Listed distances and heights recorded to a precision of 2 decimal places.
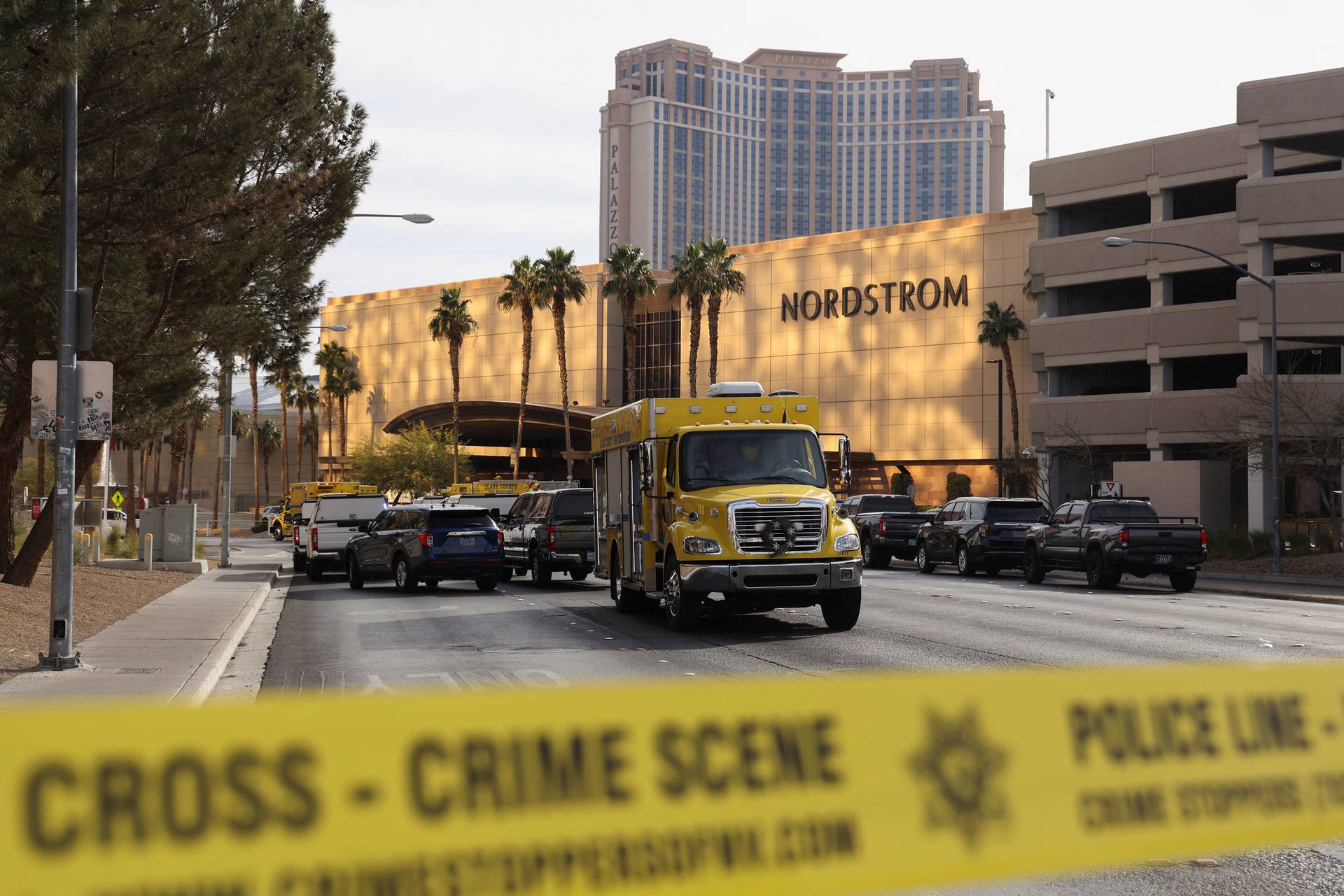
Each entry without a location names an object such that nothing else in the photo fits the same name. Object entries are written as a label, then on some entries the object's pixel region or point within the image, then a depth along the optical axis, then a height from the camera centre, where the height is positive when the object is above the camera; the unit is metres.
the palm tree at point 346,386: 101.62 +7.32
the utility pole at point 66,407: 14.00 +0.80
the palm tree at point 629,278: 69.31 +10.40
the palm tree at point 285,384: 87.75 +6.84
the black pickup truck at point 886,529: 39.16 -1.38
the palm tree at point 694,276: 68.12 +10.29
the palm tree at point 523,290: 74.44 +10.52
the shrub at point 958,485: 83.38 -0.25
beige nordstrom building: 86.12 +9.65
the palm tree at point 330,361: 98.62 +8.88
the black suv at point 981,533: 33.81 -1.33
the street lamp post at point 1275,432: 34.28 +1.22
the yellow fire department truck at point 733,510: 17.44 -0.37
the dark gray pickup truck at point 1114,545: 28.20 -1.36
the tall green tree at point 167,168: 16.12 +4.29
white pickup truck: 32.97 -1.09
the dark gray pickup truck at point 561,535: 28.47 -1.10
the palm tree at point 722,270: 68.56 +10.70
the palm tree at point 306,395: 97.50 +6.37
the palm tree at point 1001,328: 78.37 +8.81
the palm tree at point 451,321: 83.94 +10.03
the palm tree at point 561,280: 73.19 +10.91
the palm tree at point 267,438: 111.56 +3.77
